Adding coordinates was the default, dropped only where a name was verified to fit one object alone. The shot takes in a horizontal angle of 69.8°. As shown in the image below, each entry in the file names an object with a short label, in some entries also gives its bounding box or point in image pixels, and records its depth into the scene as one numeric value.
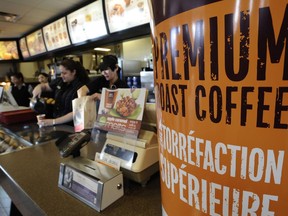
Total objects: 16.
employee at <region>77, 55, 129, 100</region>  2.10
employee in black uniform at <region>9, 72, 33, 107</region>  4.11
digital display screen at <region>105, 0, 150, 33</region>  2.67
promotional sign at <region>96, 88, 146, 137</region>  0.80
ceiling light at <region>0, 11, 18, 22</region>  3.79
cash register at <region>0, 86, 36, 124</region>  2.05
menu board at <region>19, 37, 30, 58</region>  5.84
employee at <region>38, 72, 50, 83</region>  3.84
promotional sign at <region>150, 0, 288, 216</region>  0.30
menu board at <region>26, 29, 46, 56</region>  5.01
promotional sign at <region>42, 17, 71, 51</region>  4.13
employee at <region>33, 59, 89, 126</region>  1.96
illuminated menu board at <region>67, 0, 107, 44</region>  3.27
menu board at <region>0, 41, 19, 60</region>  6.05
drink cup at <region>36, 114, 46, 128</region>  1.89
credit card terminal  0.90
